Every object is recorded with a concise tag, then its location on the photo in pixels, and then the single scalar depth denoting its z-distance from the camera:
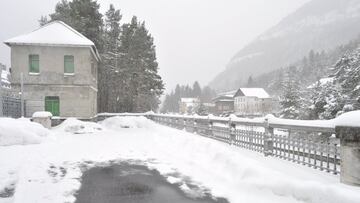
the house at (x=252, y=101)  109.88
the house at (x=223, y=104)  124.38
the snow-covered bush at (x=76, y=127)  22.95
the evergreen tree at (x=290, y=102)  42.66
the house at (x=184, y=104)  132.73
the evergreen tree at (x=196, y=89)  159.00
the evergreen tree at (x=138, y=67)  47.25
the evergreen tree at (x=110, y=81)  49.19
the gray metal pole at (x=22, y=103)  25.42
